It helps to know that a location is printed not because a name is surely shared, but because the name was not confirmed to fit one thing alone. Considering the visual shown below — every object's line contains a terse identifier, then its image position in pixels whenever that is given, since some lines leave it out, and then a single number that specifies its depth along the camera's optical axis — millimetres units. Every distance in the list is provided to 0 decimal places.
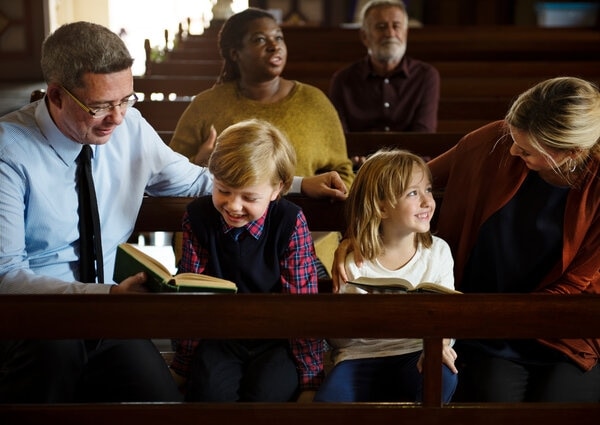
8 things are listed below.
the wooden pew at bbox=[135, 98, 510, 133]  5484
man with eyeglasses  2311
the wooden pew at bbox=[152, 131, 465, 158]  4078
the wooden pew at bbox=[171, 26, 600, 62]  7430
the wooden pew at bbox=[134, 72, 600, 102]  5730
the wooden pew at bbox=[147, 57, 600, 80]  6633
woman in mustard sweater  3697
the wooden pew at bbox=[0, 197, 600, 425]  1906
